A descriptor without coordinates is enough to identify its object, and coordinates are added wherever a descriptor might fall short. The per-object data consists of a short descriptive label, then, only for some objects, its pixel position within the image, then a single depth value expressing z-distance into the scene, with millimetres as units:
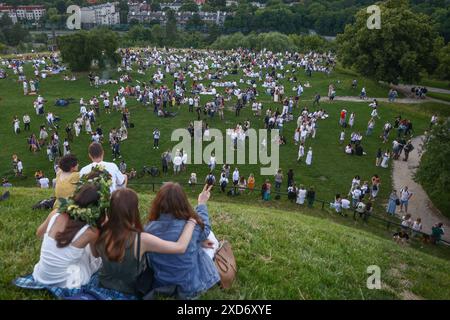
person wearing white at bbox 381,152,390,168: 23091
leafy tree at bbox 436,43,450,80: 44138
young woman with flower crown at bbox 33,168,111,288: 4656
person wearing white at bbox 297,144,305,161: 23144
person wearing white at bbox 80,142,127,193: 6918
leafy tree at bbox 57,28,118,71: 44562
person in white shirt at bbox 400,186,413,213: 18938
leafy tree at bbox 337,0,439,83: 38906
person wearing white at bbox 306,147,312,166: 22967
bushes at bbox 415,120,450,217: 17312
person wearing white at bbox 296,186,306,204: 18691
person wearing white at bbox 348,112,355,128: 29133
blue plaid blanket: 4879
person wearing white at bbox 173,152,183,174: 21406
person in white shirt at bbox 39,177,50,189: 18625
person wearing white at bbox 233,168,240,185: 20047
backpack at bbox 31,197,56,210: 9281
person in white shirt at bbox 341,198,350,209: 18031
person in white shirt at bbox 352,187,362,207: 19031
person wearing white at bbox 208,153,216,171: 21870
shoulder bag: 5879
